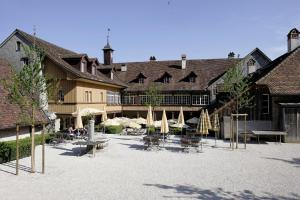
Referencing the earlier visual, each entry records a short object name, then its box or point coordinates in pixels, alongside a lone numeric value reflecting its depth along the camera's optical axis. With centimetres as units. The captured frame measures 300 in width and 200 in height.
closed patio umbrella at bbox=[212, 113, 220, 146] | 1776
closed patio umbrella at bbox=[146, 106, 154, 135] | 1819
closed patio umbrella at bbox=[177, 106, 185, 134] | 1911
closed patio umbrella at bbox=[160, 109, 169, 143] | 1695
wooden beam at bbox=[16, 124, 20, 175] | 1048
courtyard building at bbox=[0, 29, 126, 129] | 2172
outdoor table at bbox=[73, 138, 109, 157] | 1413
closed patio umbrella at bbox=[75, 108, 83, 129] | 1807
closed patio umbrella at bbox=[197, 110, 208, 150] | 1668
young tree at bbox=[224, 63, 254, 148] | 1755
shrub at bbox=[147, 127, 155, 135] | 2220
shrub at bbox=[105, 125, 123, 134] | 2341
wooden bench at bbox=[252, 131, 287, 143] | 1842
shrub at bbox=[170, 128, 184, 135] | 2316
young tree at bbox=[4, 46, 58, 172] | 1065
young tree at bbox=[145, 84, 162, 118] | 2362
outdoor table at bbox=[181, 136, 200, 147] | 1545
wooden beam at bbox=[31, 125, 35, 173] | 1081
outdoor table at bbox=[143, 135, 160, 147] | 1604
